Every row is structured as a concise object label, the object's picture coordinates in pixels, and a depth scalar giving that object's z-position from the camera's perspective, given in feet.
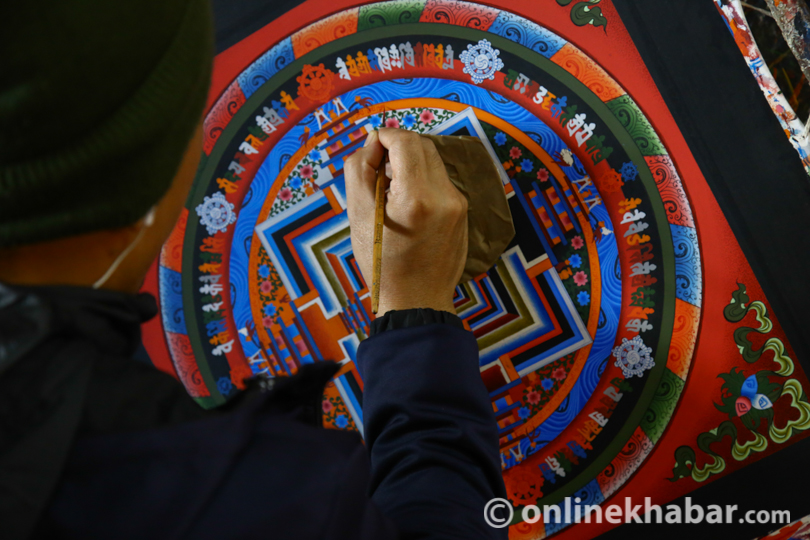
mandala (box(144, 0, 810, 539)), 3.26
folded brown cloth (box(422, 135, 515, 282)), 3.25
